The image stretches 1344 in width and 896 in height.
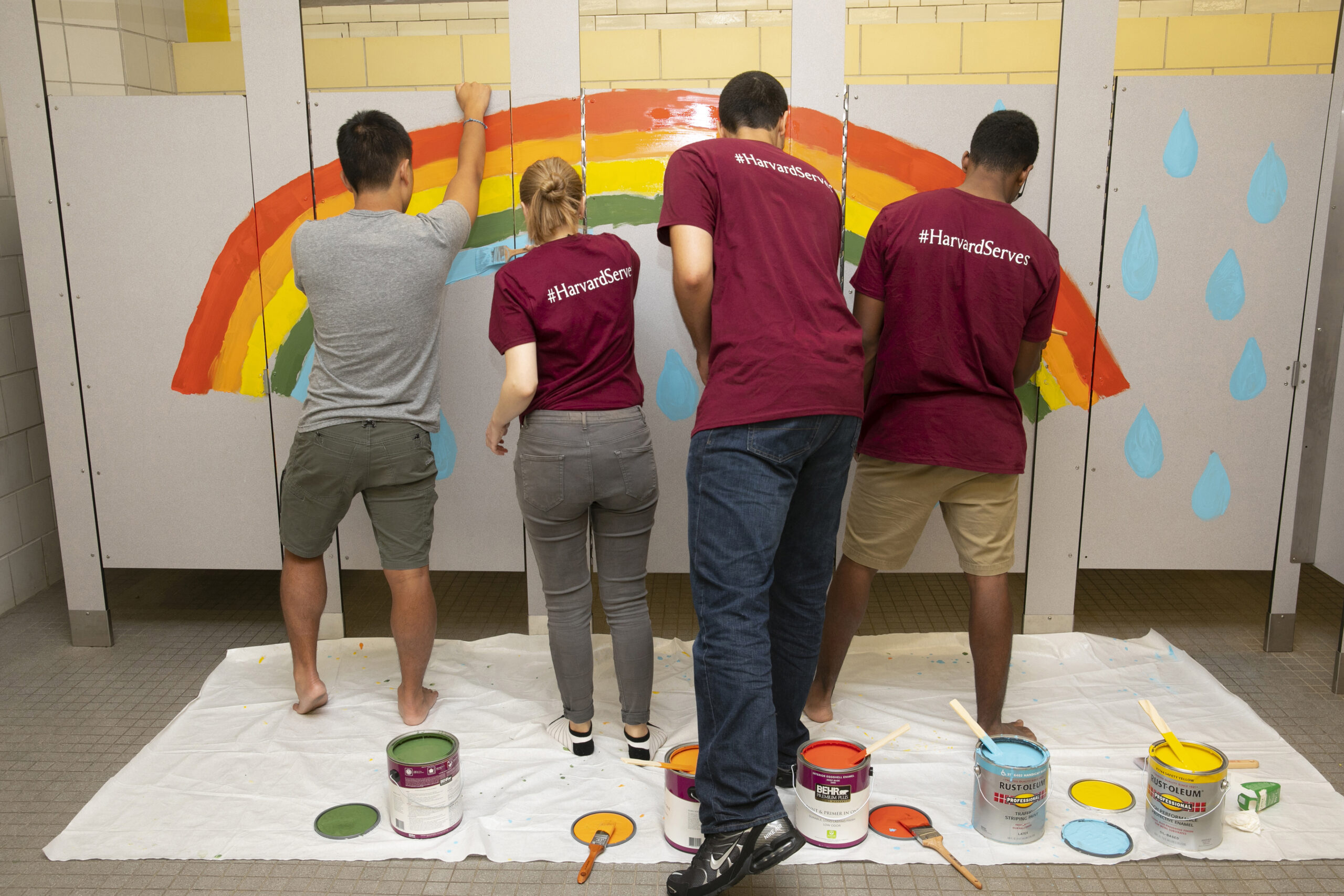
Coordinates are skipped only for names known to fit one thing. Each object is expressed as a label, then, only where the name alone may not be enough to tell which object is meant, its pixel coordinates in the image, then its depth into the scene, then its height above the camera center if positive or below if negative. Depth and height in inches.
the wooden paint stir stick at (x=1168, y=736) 68.8 -40.2
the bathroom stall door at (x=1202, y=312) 94.9 -14.3
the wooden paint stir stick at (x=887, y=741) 69.2 -41.4
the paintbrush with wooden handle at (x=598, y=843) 65.5 -46.7
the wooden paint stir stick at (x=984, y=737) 69.1 -40.4
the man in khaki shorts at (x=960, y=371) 74.6 -15.8
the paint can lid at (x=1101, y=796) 73.0 -47.6
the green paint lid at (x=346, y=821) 70.7 -47.7
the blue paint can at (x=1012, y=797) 66.6 -43.2
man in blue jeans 59.7 -15.2
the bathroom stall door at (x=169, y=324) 96.8 -15.1
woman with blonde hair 73.5 -18.7
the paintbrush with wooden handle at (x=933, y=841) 65.2 -46.3
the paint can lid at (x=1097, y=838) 67.4 -47.0
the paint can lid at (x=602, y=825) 69.6 -47.5
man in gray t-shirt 79.7 -17.0
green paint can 68.2 -43.4
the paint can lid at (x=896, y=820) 69.7 -47.2
